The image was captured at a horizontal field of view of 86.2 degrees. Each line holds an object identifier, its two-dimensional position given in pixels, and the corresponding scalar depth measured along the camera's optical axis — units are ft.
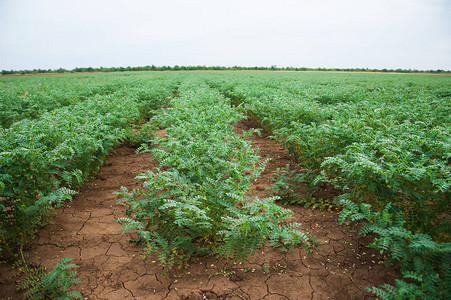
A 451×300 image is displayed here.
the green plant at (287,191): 13.25
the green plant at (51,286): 7.48
